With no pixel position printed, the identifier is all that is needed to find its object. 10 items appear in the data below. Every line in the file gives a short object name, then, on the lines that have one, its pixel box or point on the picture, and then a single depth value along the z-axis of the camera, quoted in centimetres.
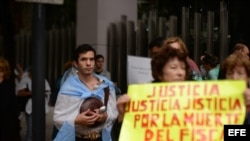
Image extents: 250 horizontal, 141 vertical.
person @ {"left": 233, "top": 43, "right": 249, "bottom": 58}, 723
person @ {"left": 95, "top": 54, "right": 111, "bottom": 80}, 1007
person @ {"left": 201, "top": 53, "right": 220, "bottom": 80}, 905
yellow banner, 413
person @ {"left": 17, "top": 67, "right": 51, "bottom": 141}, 1156
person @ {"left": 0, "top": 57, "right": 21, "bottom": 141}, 705
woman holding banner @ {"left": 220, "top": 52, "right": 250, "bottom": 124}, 457
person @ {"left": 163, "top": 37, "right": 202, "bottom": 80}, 484
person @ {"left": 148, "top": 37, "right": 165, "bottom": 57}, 587
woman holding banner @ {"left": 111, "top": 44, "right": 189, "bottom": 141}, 437
